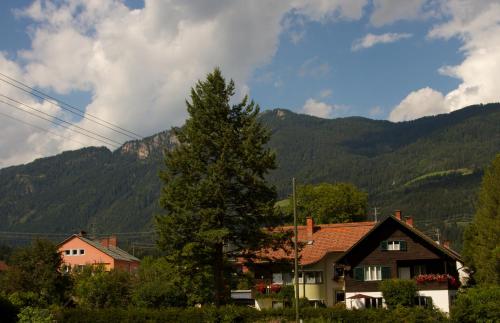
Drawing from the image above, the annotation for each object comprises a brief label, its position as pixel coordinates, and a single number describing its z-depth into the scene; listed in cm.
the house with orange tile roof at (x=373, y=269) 5406
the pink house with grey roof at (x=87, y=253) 9822
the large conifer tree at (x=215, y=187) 3847
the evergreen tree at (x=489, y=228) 5084
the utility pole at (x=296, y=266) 3601
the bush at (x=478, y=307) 4141
